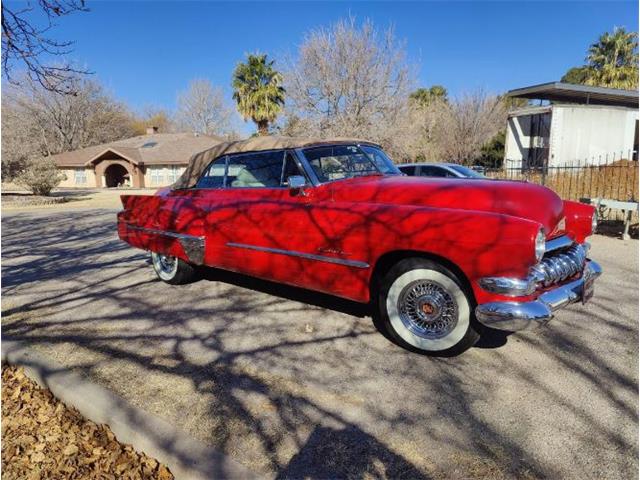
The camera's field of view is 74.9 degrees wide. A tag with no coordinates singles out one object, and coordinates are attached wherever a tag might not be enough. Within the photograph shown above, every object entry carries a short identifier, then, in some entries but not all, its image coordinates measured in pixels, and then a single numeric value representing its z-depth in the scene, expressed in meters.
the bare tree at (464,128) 31.33
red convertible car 2.89
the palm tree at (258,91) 28.55
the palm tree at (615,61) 29.80
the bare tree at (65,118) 43.50
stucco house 36.44
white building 15.63
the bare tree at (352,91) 20.91
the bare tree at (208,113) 57.84
